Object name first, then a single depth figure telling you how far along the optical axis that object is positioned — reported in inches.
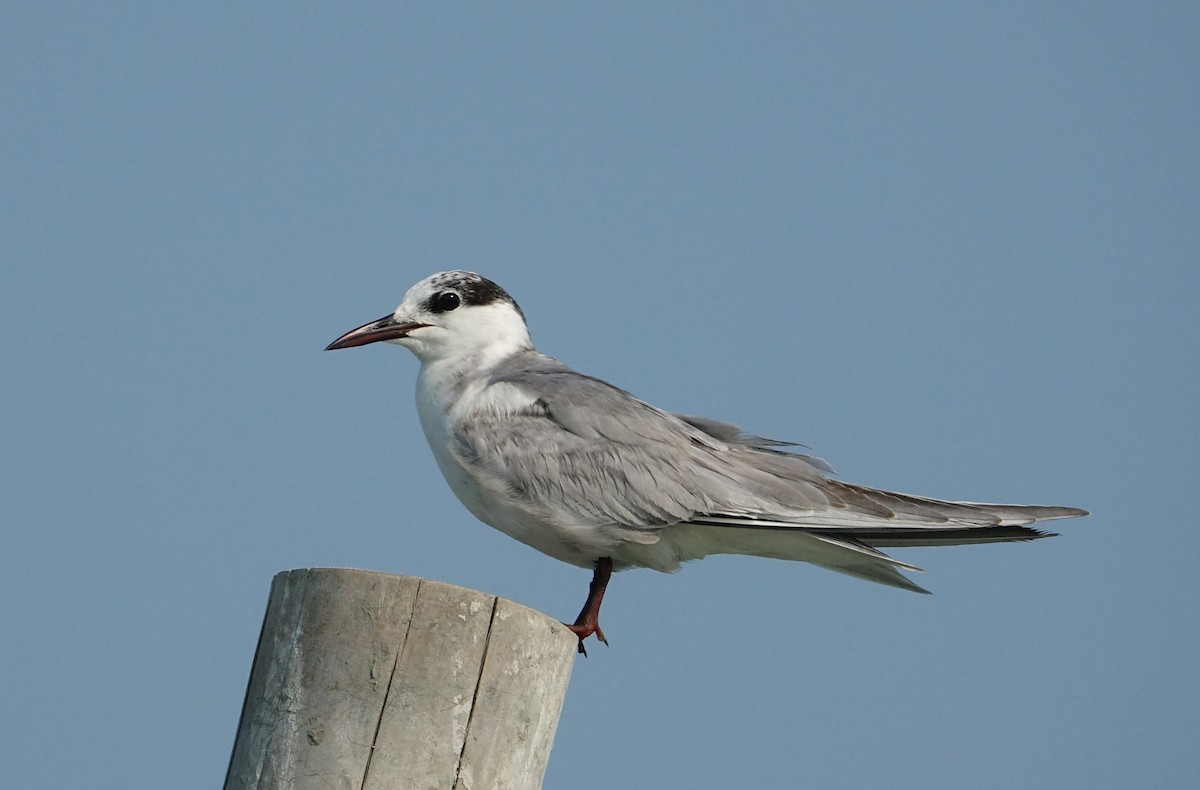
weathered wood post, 313.4
